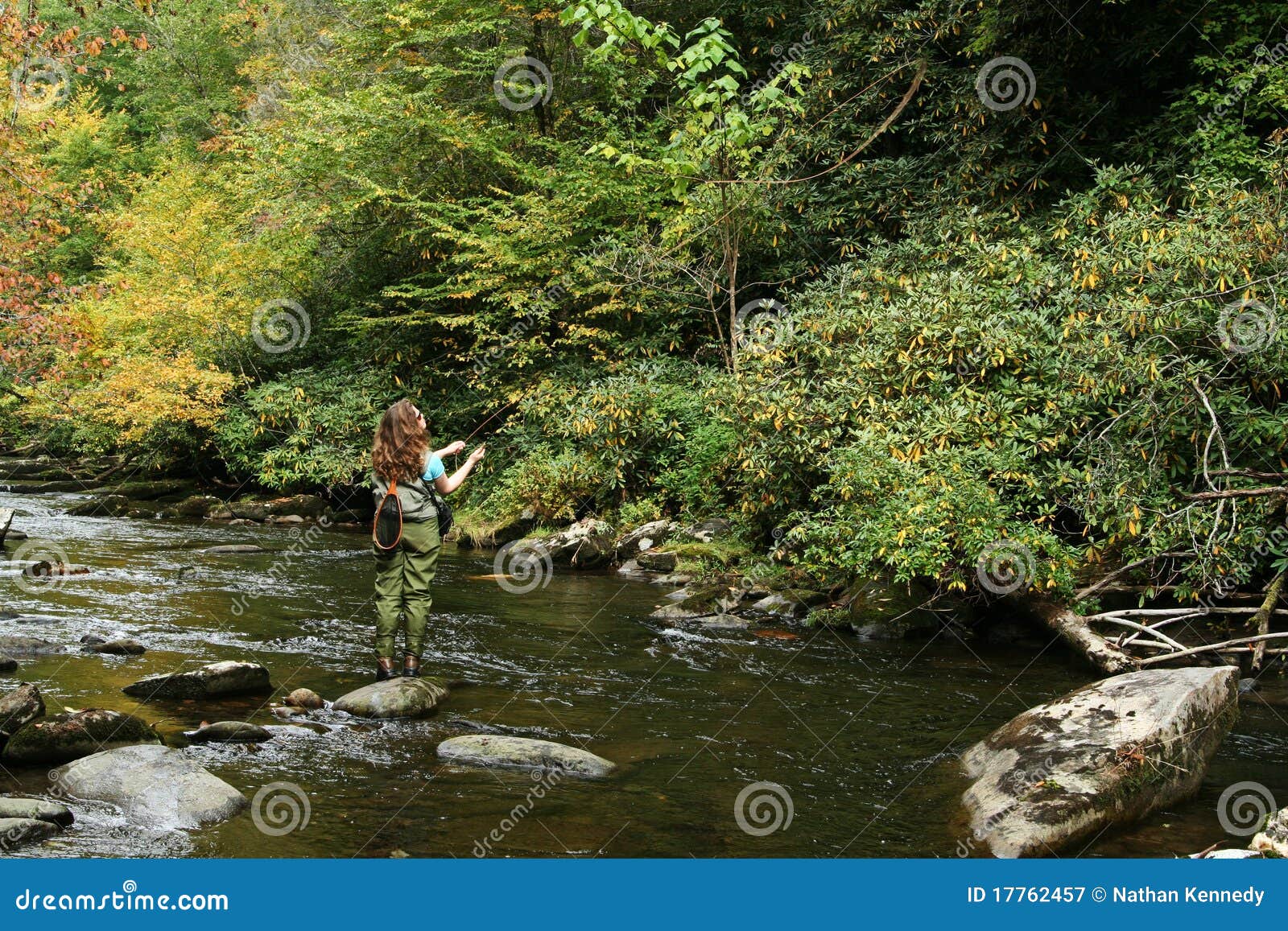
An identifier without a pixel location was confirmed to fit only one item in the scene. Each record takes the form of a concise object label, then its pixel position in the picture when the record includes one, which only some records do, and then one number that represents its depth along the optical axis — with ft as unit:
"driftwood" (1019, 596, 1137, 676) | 25.17
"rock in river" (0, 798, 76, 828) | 13.88
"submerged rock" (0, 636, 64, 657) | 23.80
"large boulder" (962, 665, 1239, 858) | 15.48
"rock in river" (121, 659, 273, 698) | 20.95
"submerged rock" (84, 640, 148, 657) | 24.20
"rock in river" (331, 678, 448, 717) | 20.63
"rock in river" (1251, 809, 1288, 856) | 13.88
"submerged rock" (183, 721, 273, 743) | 18.39
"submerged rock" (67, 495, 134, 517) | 57.36
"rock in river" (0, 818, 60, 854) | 13.29
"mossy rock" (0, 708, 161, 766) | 16.75
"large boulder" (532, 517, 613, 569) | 43.80
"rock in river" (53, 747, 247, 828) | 14.79
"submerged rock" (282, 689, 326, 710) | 20.71
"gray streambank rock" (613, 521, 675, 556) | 44.19
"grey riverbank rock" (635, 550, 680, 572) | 41.47
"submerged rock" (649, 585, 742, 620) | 33.27
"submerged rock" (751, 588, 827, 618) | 33.60
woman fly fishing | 21.86
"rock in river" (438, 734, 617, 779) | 17.89
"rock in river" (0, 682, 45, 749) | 17.15
